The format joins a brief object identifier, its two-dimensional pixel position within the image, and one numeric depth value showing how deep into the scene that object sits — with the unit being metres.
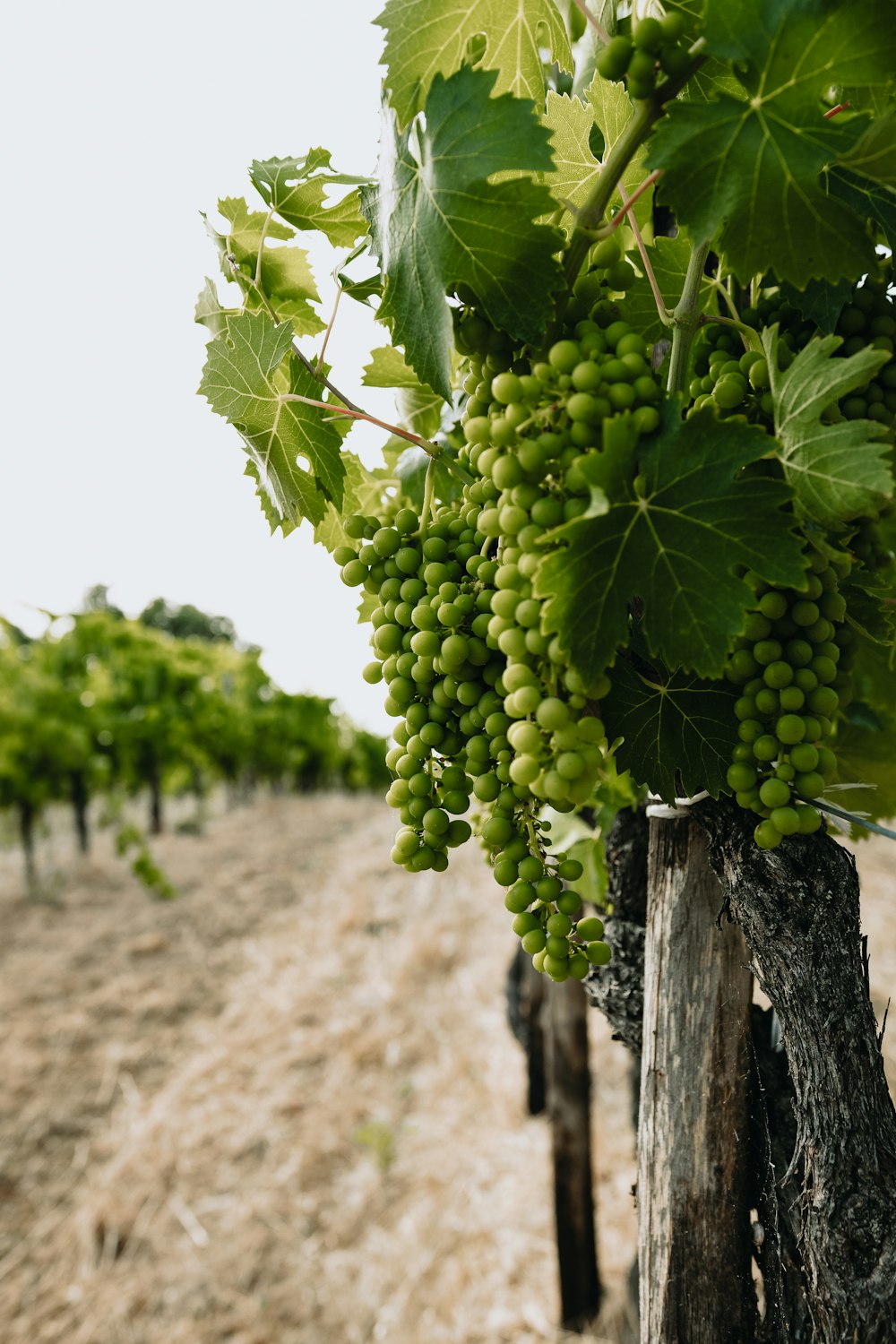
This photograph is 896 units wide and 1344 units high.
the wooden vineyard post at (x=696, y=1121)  1.25
